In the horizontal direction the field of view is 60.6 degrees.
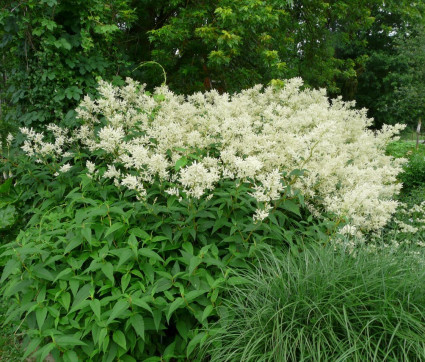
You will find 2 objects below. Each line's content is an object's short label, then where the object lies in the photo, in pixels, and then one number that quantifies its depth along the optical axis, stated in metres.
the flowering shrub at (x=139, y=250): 2.30
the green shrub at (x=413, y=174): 6.50
